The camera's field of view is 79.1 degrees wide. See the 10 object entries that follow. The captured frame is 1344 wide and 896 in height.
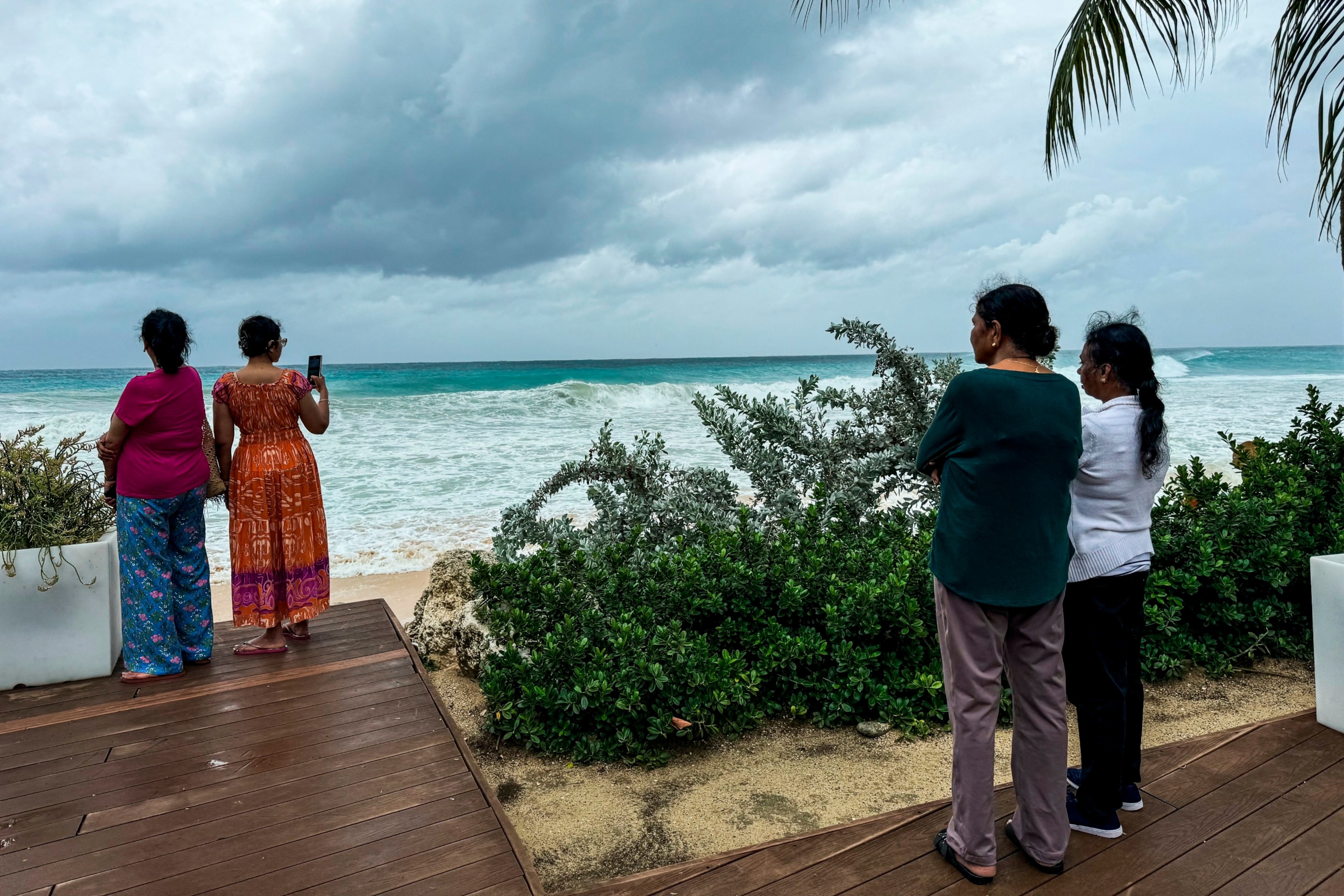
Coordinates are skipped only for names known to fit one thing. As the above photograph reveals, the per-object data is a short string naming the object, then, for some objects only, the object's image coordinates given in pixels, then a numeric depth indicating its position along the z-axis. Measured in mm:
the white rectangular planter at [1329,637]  3170
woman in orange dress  3873
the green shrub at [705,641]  3670
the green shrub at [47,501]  3701
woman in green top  2104
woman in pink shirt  3619
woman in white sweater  2336
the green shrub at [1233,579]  4297
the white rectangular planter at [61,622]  3672
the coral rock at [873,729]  3848
